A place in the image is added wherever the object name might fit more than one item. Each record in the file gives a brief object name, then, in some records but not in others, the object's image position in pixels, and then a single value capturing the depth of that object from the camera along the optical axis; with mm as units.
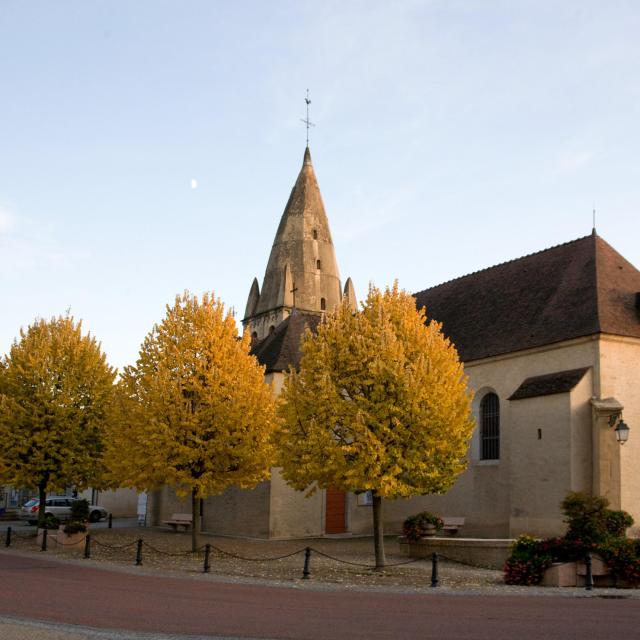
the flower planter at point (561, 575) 16484
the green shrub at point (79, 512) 28156
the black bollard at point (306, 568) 17609
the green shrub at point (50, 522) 28016
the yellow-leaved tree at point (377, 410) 18672
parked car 38375
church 23297
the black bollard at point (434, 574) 16391
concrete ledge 19703
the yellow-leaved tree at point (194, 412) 21828
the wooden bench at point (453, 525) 26922
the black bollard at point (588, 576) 15945
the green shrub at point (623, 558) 16375
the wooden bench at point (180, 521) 32562
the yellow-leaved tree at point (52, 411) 27500
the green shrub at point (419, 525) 21953
